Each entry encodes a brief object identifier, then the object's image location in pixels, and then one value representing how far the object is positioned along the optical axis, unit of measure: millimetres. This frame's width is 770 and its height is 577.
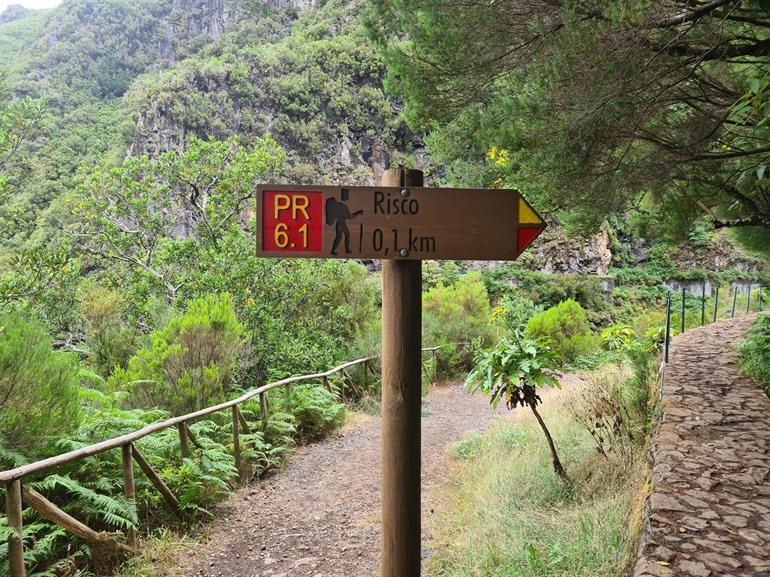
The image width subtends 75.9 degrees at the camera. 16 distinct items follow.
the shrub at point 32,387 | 3426
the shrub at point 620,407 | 4293
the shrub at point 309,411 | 6824
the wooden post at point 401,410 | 1863
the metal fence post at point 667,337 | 5805
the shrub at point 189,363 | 5891
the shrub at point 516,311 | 13484
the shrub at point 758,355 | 5343
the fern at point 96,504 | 3162
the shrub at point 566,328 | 14109
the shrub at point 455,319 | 13539
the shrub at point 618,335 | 10870
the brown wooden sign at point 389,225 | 1797
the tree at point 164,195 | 11406
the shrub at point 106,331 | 9133
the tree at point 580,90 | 3285
